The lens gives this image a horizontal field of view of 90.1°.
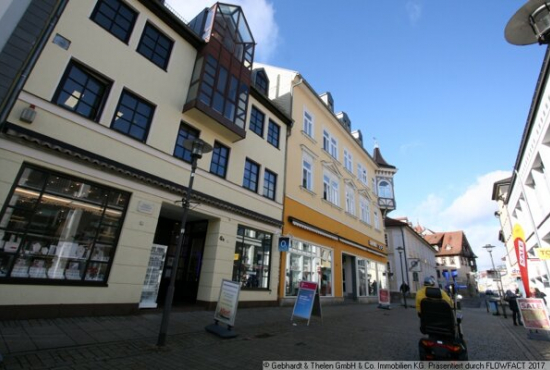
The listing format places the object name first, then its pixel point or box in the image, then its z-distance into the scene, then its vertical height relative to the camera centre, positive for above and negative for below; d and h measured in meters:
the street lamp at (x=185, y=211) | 5.82 +1.54
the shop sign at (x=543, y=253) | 9.84 +1.73
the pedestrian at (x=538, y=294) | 13.76 +0.43
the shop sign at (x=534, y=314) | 9.48 -0.36
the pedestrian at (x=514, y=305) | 12.89 -0.17
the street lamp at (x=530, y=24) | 3.77 +3.78
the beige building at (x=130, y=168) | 6.85 +3.19
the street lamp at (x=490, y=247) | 29.13 +5.28
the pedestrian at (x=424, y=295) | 5.80 +0.00
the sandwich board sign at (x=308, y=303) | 9.99 -0.58
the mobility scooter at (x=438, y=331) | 5.12 -0.66
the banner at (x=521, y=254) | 10.60 +1.80
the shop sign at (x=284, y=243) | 11.84 +1.69
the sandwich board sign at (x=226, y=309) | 7.26 -0.75
